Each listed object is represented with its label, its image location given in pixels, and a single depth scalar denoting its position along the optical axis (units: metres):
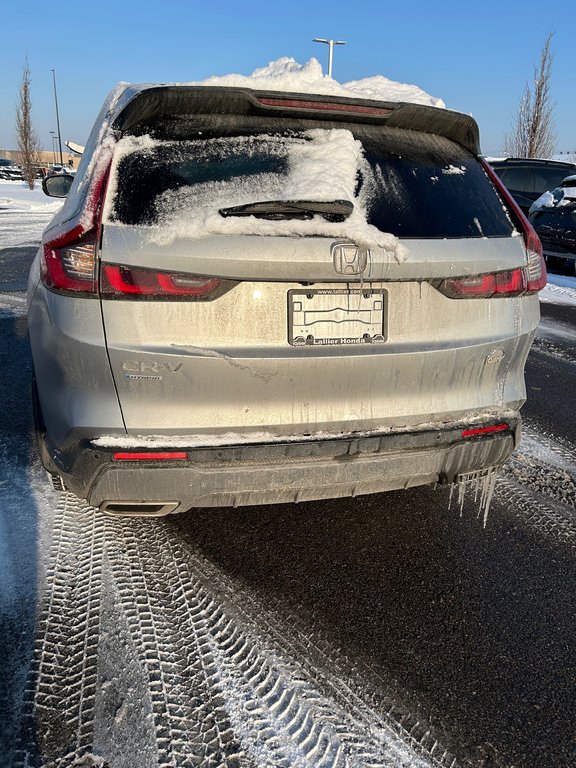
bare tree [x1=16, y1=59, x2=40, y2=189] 34.77
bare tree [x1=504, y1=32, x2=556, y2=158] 21.62
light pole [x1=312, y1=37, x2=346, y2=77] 25.52
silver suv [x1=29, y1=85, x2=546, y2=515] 2.08
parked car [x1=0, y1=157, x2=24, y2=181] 46.99
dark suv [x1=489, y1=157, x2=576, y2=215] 13.45
